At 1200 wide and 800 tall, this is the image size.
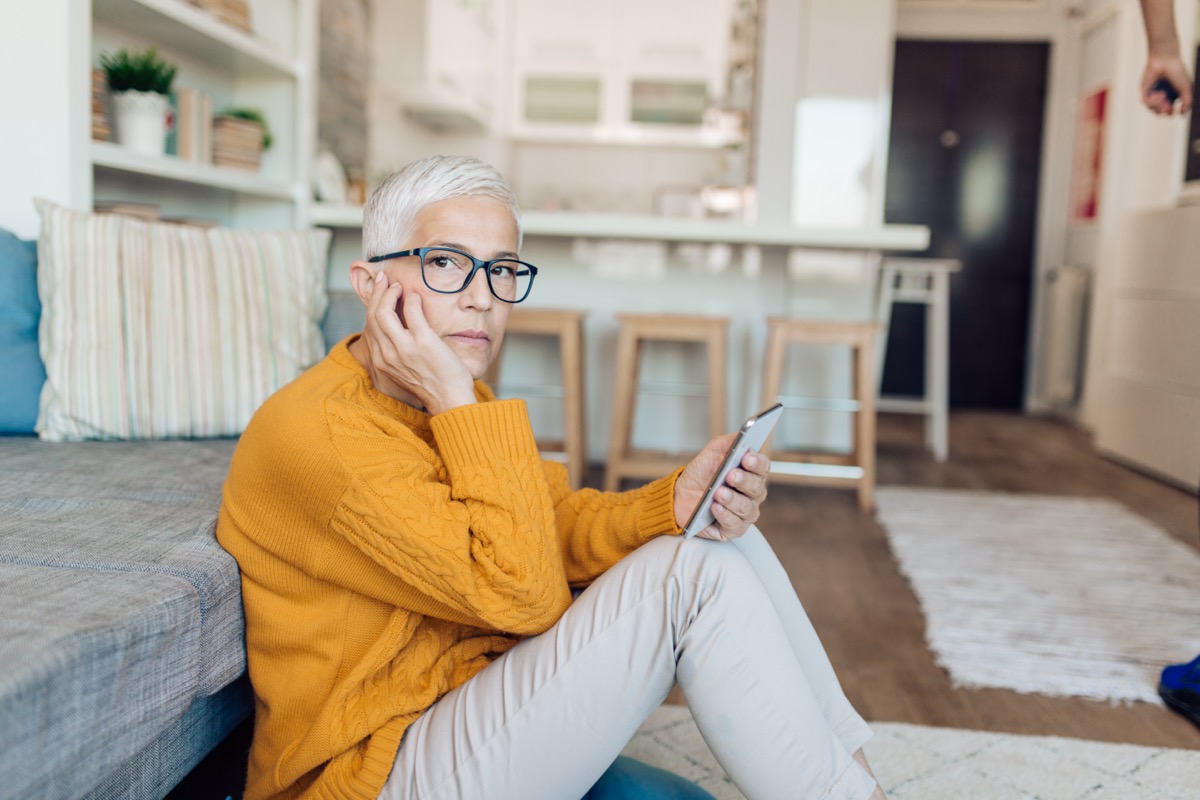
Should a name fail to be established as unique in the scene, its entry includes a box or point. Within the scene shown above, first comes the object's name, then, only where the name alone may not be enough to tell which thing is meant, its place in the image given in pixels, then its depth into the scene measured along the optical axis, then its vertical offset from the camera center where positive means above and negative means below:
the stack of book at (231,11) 2.84 +0.75
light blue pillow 1.76 -0.15
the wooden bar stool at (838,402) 3.26 -0.33
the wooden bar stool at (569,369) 3.25 -0.29
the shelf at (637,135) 6.22 +0.94
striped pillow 1.78 -0.12
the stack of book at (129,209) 2.51 +0.14
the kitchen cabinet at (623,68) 6.09 +1.33
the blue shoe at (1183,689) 1.80 -0.71
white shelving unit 2.70 +0.60
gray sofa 0.79 -0.33
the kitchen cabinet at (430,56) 4.94 +1.13
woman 0.96 -0.32
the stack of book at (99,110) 2.40 +0.37
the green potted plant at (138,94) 2.52 +0.44
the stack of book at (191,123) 2.85 +0.42
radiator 5.85 -0.18
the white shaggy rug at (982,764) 1.48 -0.73
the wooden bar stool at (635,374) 3.25 -0.29
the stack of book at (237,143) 3.06 +0.40
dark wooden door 6.23 +0.69
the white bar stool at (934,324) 4.41 -0.12
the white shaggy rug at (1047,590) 2.03 -0.73
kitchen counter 3.82 -0.03
